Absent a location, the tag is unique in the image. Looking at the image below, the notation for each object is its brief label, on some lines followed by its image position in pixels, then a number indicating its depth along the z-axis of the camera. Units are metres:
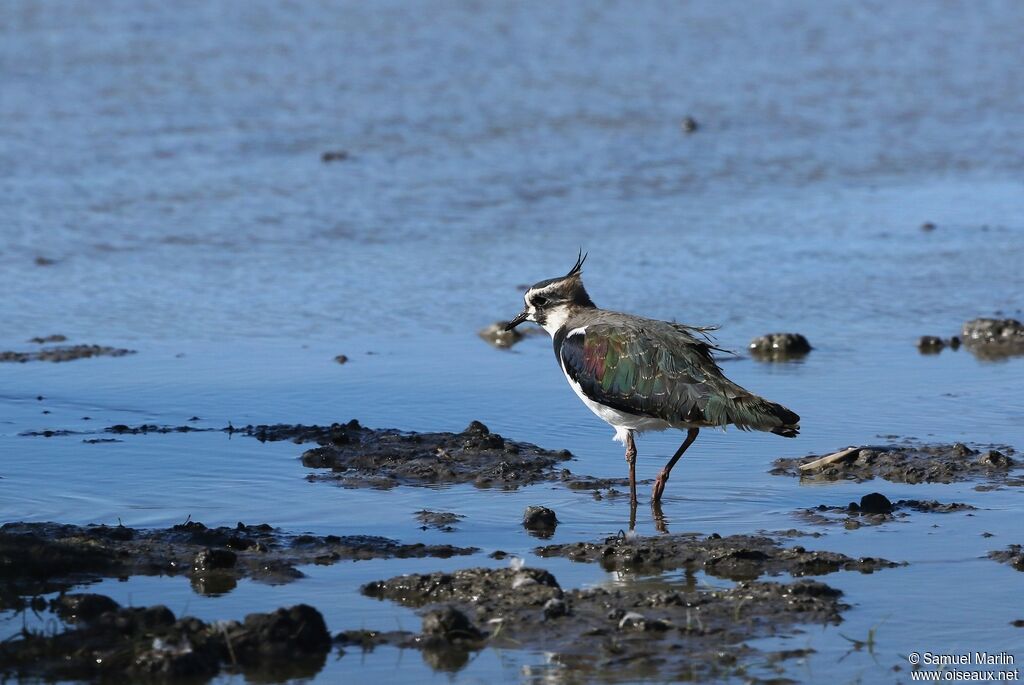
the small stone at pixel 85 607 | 12.34
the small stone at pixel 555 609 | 12.46
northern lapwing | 15.88
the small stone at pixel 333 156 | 33.41
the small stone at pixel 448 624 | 12.04
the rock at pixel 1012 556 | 13.70
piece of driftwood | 17.11
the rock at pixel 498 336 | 22.89
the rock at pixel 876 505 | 15.52
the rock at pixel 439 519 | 15.18
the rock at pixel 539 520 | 15.09
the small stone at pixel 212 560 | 13.61
